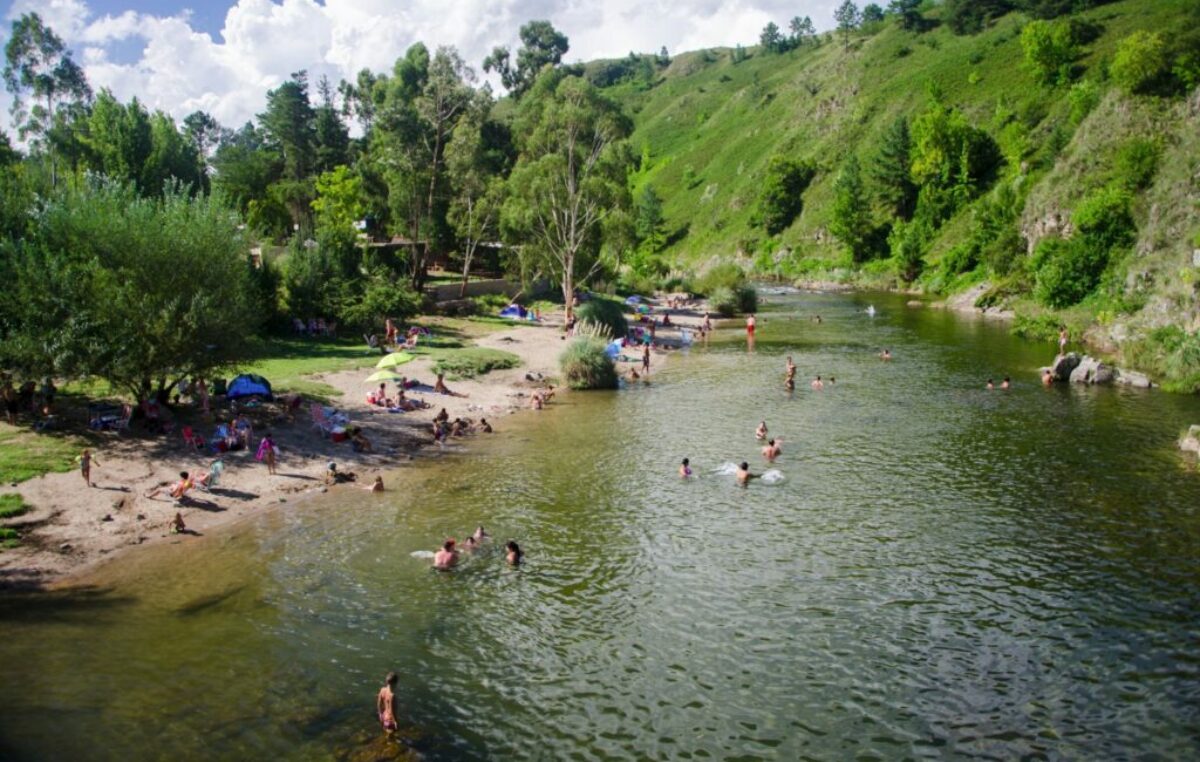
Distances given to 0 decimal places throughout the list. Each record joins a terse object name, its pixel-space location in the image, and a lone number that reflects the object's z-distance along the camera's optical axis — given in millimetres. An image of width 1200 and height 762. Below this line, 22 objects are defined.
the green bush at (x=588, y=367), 47281
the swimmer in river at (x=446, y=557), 22188
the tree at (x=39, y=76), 88125
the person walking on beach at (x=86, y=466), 25406
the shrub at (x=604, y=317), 63006
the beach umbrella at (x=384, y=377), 40031
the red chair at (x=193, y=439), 29750
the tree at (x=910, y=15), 173000
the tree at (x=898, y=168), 124312
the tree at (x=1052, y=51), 116312
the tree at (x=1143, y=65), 77750
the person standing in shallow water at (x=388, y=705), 14898
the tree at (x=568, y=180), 65750
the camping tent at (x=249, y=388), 35219
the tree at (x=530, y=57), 97219
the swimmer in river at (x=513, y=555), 22516
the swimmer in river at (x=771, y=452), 32125
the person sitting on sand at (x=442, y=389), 42469
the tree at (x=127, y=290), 28031
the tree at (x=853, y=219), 123500
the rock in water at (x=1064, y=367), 45969
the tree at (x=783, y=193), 146125
